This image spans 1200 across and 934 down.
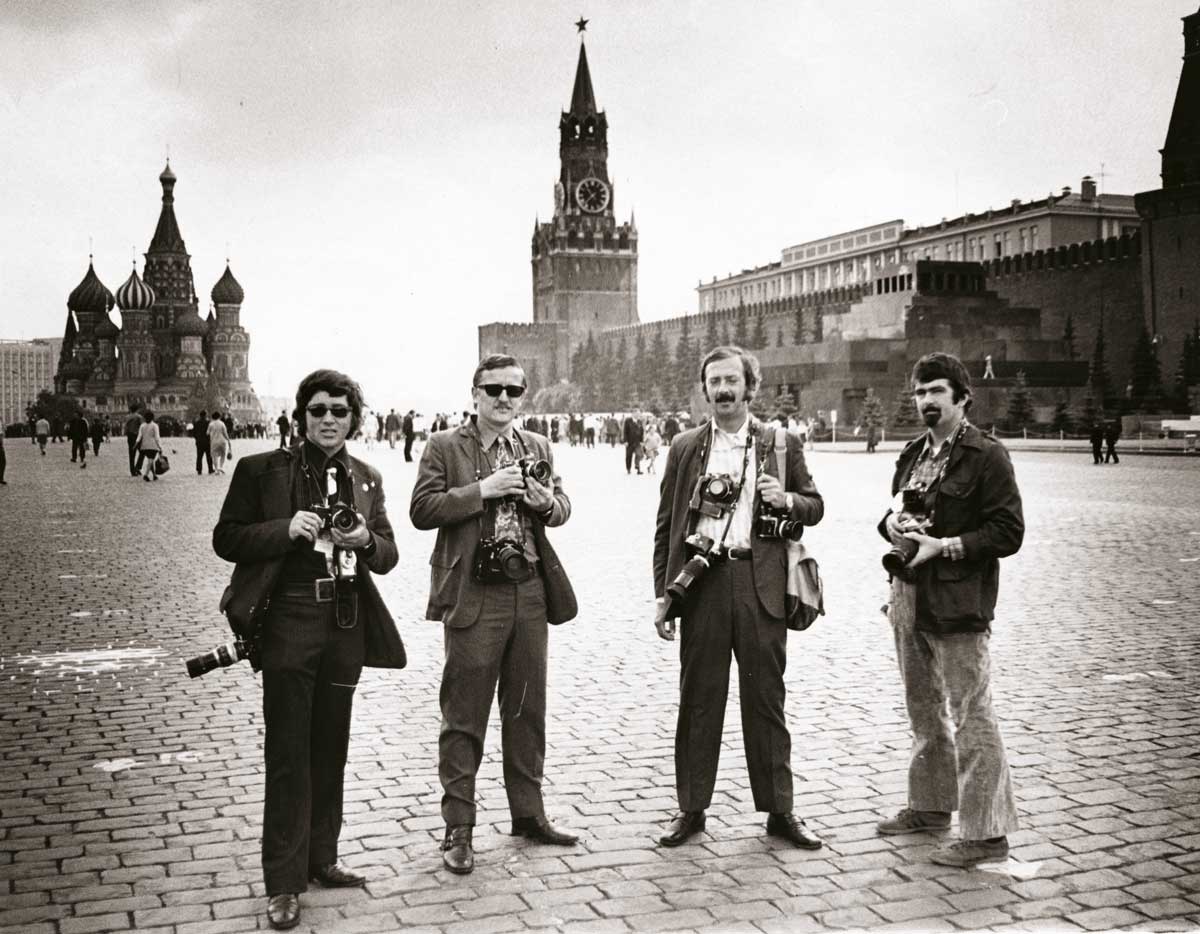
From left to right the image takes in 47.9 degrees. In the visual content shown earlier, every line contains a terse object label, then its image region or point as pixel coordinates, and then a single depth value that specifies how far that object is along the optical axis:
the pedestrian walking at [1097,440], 26.80
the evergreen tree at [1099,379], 51.34
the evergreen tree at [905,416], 43.62
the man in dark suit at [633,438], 25.20
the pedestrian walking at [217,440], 26.50
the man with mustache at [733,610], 4.07
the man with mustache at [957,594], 3.86
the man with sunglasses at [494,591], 3.96
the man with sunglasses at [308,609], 3.50
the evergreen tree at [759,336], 76.88
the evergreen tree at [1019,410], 46.38
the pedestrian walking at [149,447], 23.20
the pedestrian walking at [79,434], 30.32
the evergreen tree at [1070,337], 58.28
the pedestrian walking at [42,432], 39.84
